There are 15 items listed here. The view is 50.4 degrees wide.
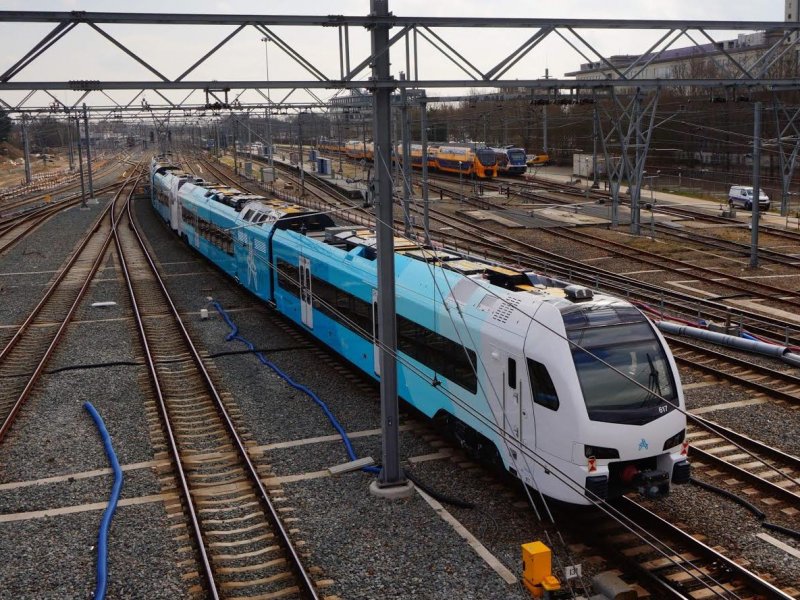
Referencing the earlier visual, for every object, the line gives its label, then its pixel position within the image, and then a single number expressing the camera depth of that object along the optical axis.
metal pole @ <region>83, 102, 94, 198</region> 42.02
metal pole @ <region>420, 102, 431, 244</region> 30.69
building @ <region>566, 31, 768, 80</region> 56.16
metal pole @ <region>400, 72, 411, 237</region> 26.75
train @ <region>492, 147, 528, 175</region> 58.96
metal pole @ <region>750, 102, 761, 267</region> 24.50
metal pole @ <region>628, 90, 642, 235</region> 30.19
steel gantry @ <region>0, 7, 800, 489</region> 9.85
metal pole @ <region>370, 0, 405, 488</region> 9.99
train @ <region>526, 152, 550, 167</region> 66.59
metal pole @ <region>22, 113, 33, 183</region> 63.54
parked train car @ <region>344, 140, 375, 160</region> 70.81
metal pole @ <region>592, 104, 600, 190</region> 40.39
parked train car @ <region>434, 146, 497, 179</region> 56.88
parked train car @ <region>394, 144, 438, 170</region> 63.78
